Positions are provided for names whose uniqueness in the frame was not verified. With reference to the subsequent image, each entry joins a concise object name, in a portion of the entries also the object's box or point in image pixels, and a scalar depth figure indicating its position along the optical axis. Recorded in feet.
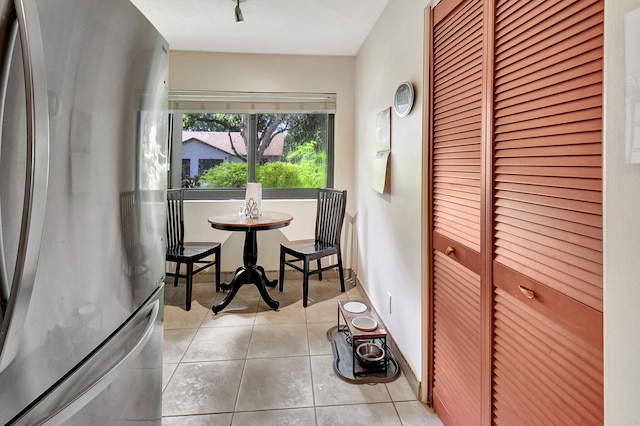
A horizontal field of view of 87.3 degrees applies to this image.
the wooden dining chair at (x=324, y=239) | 9.70
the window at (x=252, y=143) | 11.53
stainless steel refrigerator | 1.71
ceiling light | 7.45
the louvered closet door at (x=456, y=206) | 4.06
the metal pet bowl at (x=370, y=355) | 6.36
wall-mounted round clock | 5.86
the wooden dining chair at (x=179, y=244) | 9.42
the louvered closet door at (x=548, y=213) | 2.44
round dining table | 8.79
